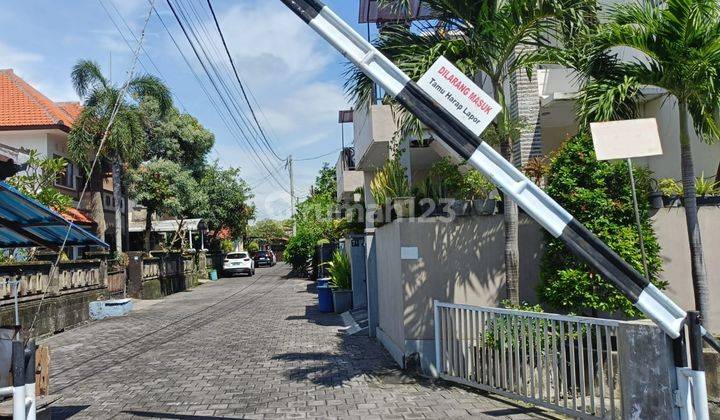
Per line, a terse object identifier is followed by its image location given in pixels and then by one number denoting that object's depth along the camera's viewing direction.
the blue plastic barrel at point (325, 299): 15.52
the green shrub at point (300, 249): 29.75
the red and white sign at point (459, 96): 4.07
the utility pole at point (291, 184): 50.91
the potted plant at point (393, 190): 7.98
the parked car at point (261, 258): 46.44
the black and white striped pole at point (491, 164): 3.74
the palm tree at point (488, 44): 6.82
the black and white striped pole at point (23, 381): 3.79
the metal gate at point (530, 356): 5.31
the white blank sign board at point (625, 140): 4.82
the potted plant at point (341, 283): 15.25
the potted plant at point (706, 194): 7.50
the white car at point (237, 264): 35.88
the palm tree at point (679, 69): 5.99
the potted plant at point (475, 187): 8.51
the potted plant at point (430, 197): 7.86
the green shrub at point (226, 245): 42.48
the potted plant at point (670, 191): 7.52
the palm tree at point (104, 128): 21.69
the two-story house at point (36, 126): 23.39
